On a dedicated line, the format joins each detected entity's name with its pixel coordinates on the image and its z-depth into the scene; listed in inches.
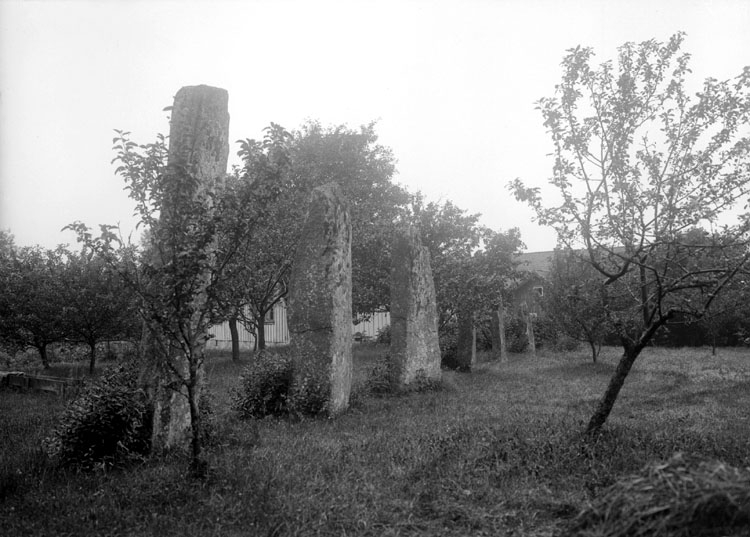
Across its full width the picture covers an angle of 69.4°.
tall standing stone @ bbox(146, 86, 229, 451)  278.5
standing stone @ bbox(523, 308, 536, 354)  992.2
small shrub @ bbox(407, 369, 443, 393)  501.4
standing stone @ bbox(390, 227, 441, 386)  507.5
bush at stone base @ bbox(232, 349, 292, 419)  388.2
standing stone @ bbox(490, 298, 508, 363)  868.5
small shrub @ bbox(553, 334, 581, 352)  1048.9
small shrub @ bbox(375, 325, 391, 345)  1210.1
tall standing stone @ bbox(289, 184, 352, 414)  390.3
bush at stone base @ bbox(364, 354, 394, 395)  493.0
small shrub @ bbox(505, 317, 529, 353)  1066.7
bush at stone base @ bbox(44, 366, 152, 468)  267.9
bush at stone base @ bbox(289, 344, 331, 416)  382.0
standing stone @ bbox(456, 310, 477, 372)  713.0
